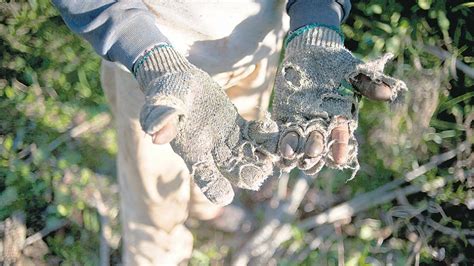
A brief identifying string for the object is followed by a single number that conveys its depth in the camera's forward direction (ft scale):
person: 3.16
